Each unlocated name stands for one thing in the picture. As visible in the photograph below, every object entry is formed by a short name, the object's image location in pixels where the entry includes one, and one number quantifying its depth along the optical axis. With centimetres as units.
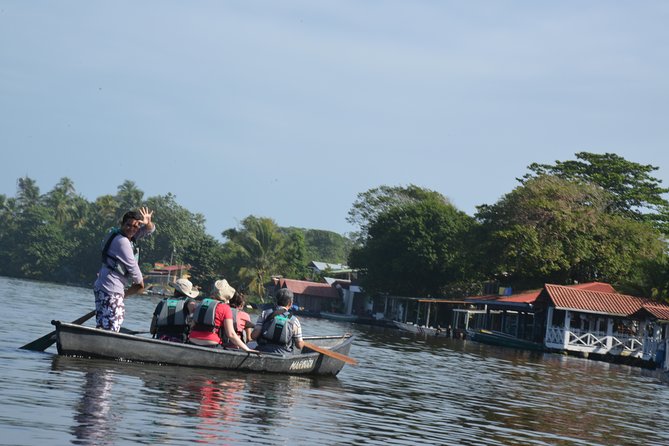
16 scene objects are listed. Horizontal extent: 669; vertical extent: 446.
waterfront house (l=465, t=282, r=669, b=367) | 5166
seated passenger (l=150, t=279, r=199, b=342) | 1575
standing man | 1331
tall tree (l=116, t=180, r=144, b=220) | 12219
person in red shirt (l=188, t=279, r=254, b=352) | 1583
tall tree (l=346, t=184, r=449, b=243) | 9838
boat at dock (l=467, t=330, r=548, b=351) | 5197
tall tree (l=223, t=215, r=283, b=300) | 9656
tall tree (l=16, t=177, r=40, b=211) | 13162
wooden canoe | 1473
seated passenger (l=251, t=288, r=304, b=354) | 1692
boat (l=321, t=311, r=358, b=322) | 8648
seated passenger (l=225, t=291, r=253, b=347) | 1673
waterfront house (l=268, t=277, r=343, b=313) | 10244
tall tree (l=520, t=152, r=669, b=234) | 7619
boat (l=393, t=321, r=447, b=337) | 6275
